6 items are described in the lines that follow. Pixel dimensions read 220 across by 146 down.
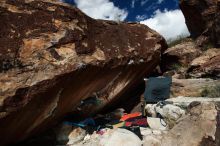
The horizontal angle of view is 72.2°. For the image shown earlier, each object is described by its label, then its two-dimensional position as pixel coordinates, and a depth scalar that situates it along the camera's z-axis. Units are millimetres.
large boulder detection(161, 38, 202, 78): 3852
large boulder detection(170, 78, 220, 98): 2744
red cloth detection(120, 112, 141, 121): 2659
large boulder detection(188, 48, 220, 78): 3068
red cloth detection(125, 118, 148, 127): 2326
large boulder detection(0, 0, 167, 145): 1656
